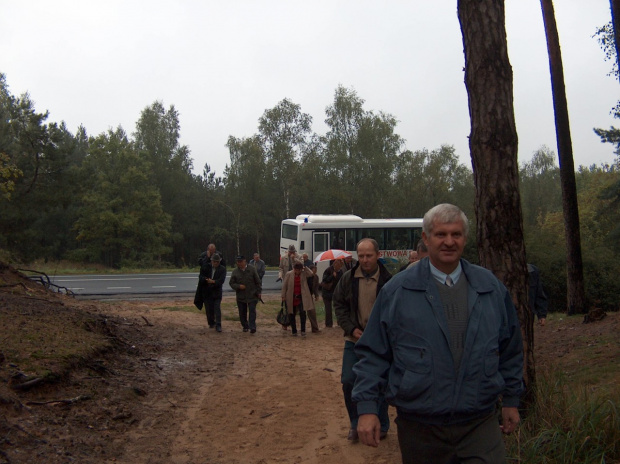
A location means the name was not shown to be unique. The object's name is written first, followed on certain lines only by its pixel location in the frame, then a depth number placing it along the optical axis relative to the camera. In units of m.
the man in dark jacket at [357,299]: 5.83
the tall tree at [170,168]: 62.38
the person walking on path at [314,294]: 14.39
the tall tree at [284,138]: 53.34
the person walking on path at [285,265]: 20.28
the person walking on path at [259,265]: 19.39
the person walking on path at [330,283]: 12.20
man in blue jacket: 2.88
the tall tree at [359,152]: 52.16
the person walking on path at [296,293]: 14.20
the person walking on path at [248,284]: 14.38
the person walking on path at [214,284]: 14.23
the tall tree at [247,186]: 53.97
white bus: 27.88
